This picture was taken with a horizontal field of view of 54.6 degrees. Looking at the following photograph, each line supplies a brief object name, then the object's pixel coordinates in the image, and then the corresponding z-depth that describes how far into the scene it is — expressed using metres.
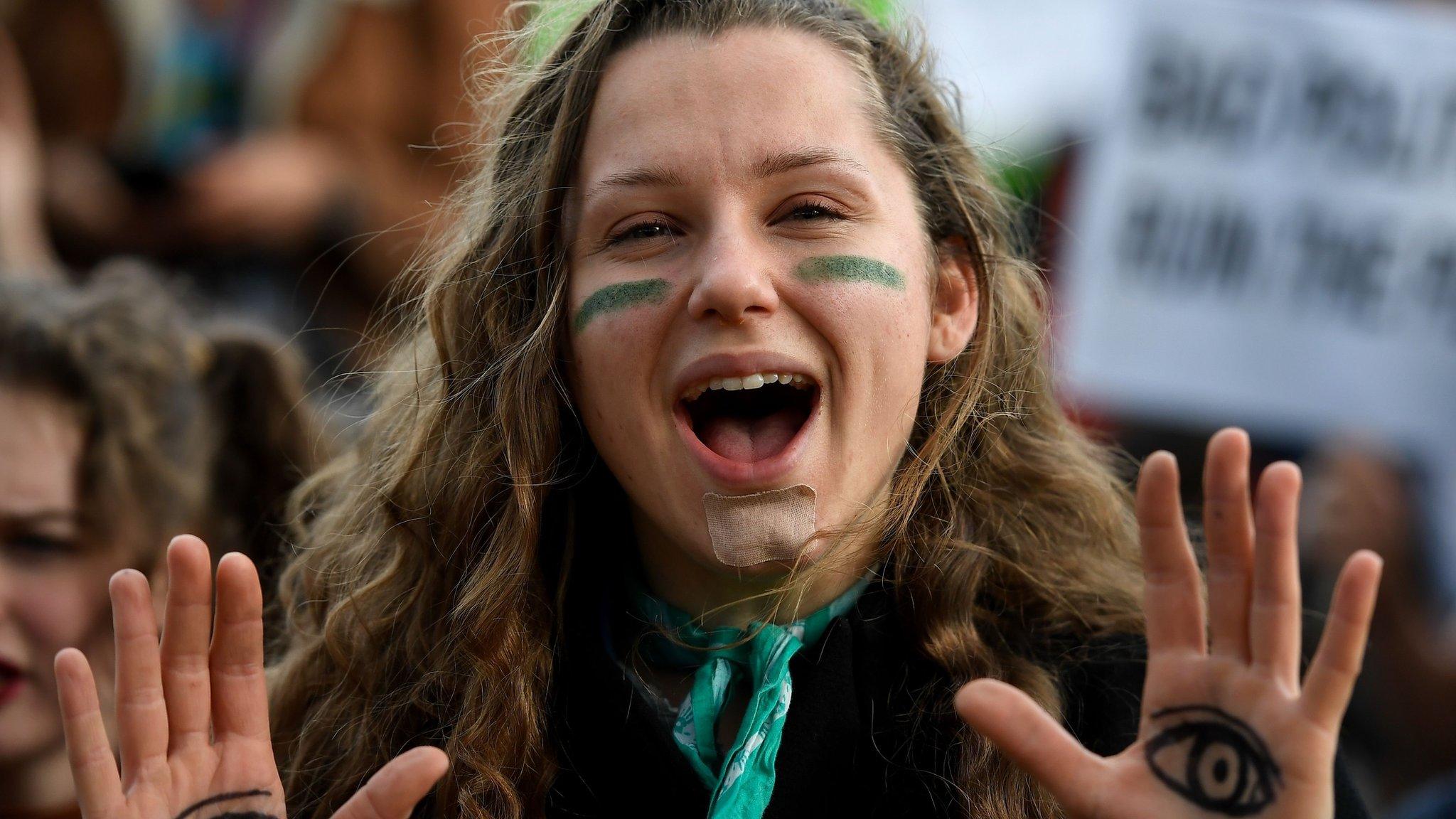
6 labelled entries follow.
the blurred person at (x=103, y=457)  2.37
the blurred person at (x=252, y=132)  4.16
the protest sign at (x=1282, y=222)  4.36
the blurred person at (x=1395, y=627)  3.94
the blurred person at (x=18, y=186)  3.66
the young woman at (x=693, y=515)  1.87
